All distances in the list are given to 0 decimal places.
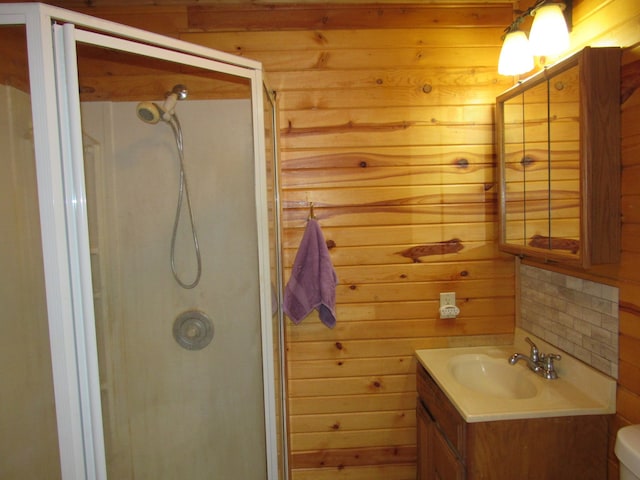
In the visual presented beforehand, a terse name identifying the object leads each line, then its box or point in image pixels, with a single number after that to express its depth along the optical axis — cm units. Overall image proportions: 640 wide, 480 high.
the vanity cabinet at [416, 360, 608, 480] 123
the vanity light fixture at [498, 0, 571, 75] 136
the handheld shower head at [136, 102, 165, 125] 156
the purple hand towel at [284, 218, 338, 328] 167
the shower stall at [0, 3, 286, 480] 99
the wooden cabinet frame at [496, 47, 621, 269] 118
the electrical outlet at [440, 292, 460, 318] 181
